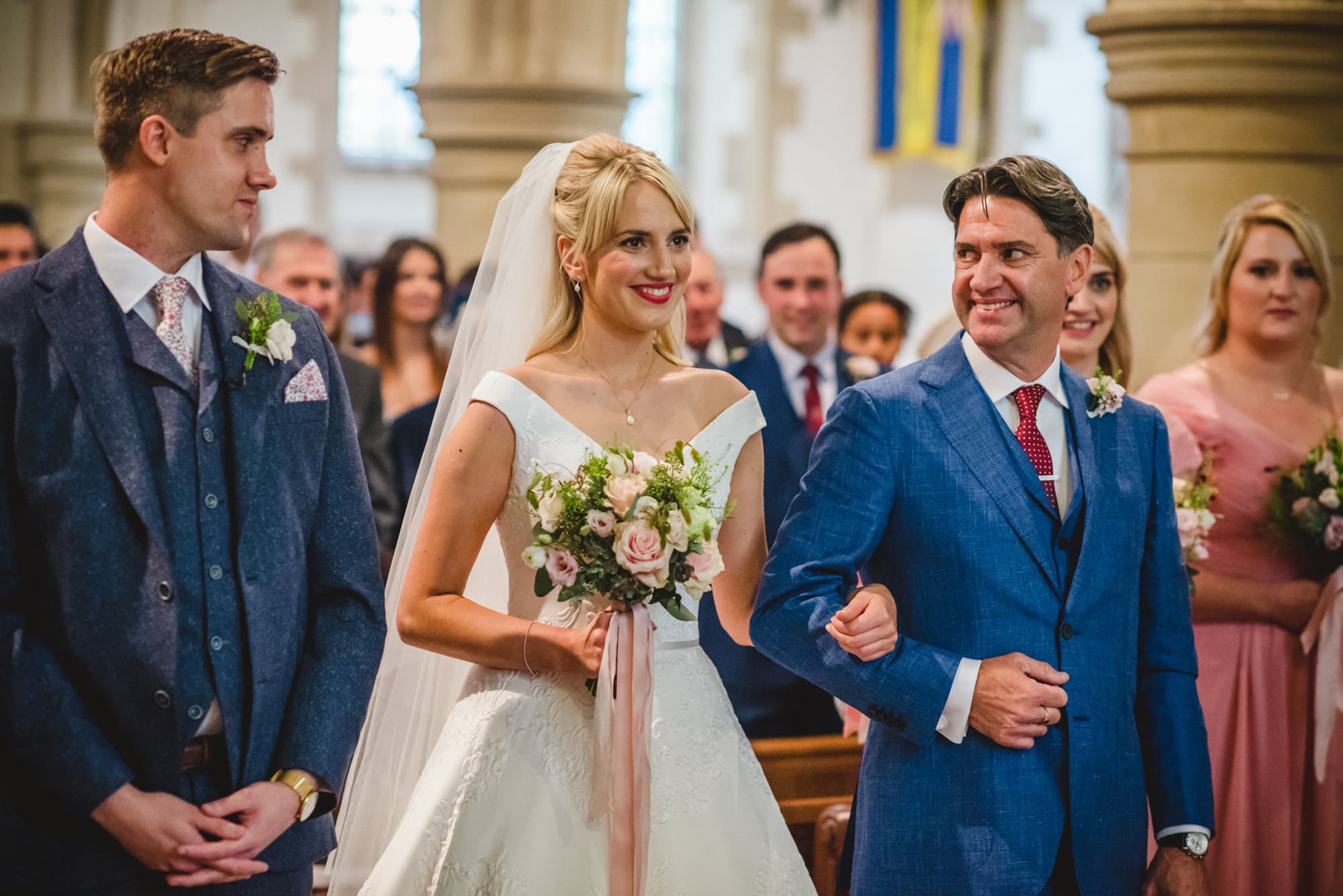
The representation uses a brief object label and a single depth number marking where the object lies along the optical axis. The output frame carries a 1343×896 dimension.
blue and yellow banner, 15.22
